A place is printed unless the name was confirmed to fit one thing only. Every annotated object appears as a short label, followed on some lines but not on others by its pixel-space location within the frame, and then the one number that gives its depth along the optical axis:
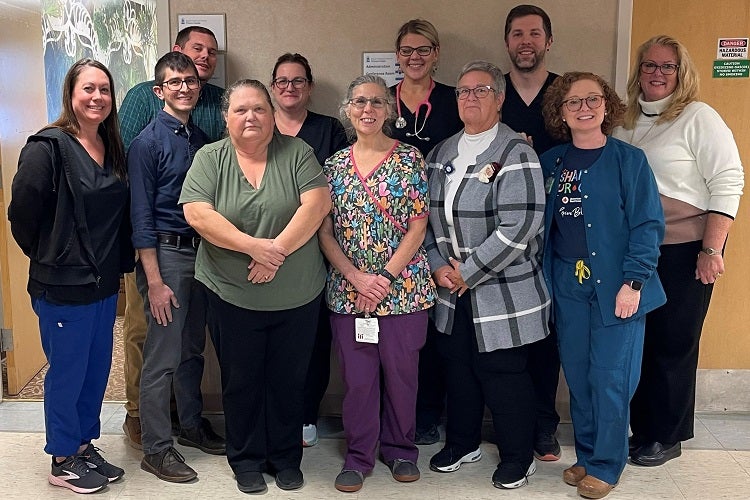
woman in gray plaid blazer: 2.98
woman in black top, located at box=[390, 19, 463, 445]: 3.38
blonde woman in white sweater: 3.17
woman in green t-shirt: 2.92
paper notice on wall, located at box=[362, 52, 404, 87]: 3.72
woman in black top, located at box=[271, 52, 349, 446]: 3.37
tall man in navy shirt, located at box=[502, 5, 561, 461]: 3.38
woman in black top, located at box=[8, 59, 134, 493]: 2.90
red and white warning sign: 3.79
